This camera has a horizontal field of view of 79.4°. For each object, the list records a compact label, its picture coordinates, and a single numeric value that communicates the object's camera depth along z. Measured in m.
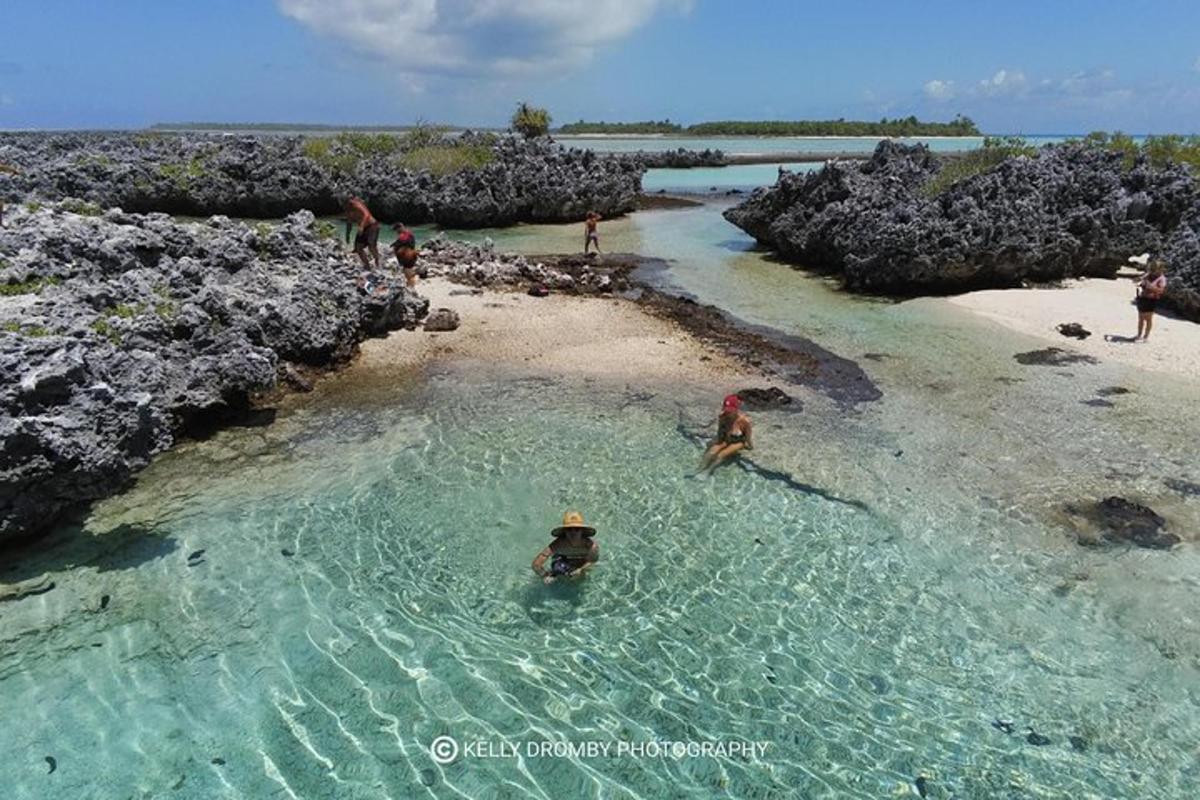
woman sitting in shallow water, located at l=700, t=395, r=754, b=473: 11.52
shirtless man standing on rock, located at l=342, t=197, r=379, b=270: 18.89
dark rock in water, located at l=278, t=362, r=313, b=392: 14.42
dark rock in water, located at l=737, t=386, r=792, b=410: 14.11
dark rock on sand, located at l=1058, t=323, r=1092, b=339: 18.36
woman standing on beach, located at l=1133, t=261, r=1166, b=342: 16.97
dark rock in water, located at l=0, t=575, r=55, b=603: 7.93
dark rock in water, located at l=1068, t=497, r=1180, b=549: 9.56
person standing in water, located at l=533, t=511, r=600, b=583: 8.43
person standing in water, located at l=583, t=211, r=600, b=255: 28.33
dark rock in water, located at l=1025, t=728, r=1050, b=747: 6.43
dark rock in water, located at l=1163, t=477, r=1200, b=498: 10.83
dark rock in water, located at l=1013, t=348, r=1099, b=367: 16.66
